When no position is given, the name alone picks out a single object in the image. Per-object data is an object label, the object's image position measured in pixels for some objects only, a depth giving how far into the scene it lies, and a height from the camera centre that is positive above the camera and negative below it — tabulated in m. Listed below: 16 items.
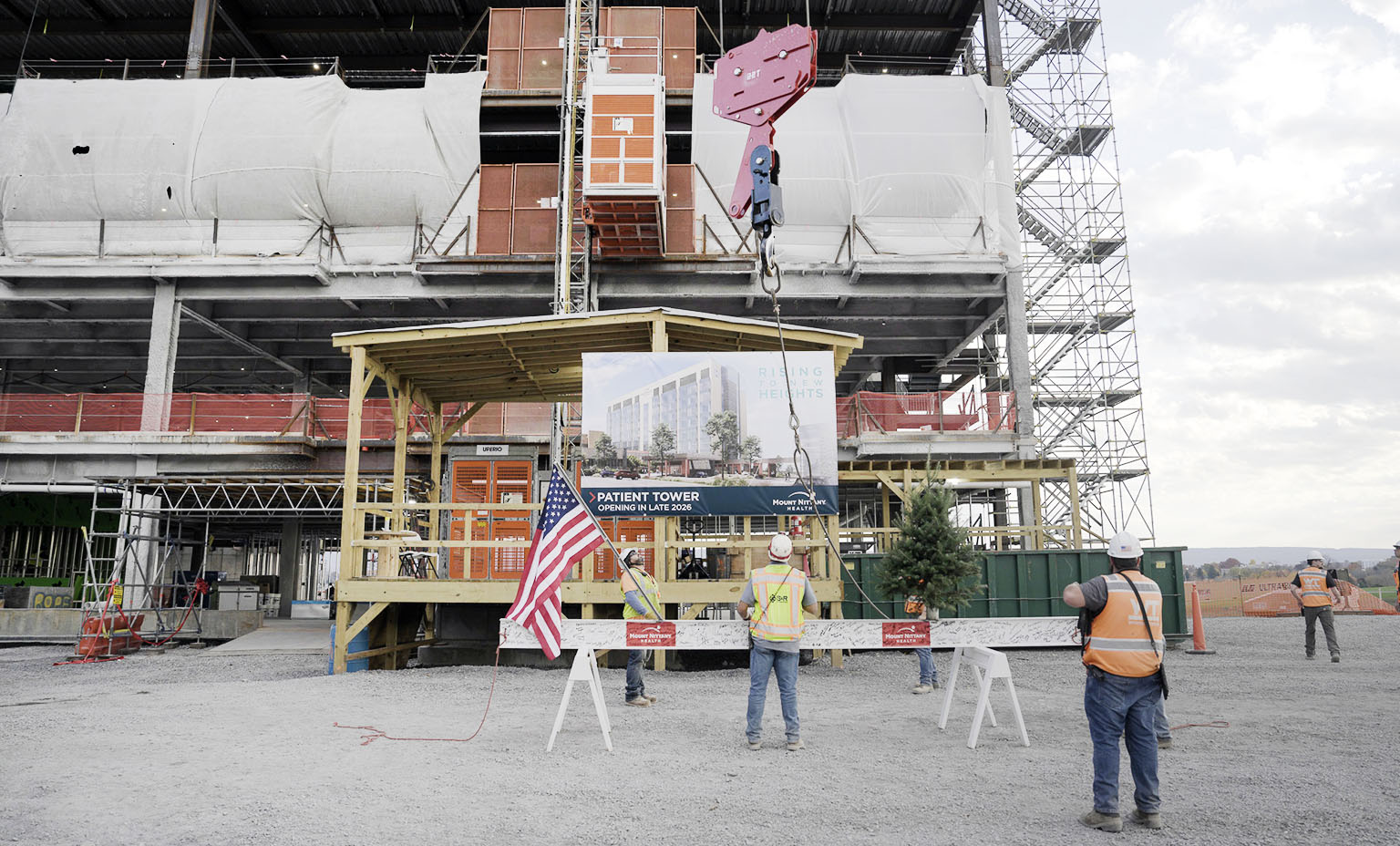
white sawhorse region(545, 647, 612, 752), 7.60 -1.13
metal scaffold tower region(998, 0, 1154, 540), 32.84 +10.71
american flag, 8.10 -0.04
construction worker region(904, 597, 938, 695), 11.34 -1.59
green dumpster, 17.62 -0.63
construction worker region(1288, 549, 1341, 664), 14.10 -0.71
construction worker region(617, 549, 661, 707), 9.84 -0.61
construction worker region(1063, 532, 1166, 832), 5.43 -0.83
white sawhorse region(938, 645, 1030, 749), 7.73 -1.12
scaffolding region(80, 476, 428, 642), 20.98 +0.96
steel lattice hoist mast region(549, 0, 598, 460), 23.80 +10.74
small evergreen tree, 11.59 -0.12
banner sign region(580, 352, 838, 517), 12.96 +1.70
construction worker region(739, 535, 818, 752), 7.70 -0.70
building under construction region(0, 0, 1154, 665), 22.59 +8.92
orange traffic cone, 15.66 -1.57
